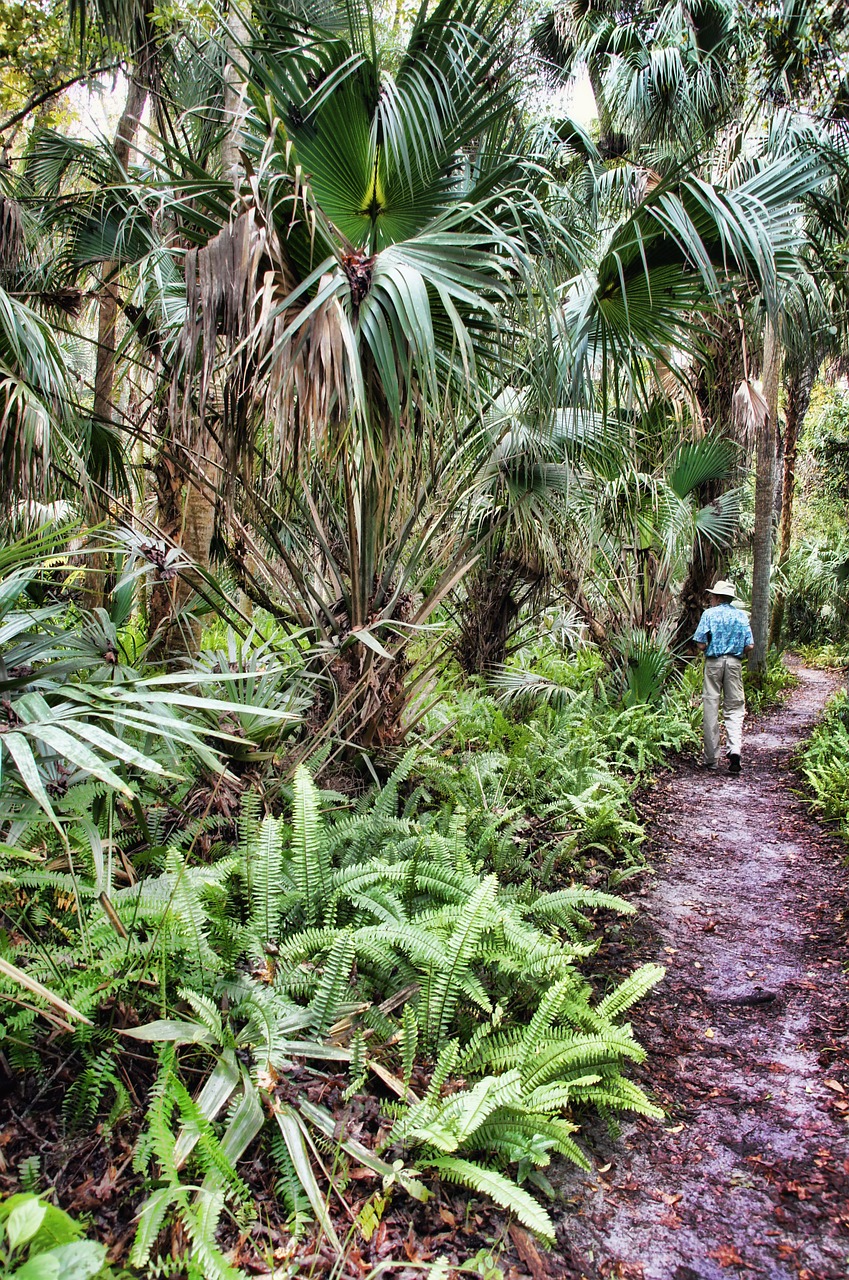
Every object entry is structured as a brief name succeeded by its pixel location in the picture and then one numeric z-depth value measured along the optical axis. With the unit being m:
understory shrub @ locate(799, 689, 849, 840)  5.25
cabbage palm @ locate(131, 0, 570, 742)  2.71
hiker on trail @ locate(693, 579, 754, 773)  6.86
